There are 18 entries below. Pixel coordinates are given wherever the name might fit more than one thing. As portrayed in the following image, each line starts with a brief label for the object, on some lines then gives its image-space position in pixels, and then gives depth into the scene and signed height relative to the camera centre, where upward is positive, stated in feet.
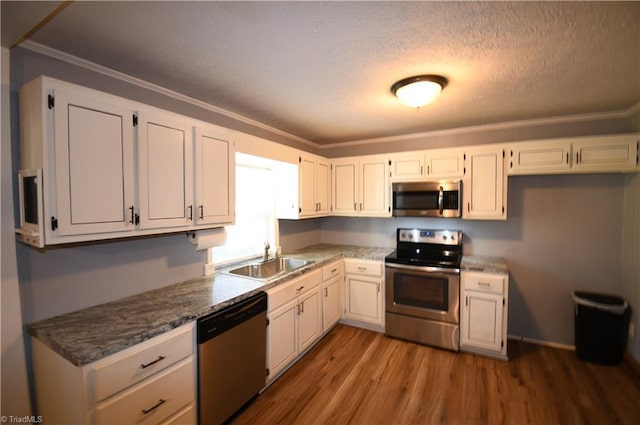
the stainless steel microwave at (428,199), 10.19 +0.28
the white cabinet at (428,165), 10.27 +1.58
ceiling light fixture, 6.56 +2.83
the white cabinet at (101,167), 4.48 +0.73
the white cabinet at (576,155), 8.41 +1.63
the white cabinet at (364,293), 10.94 -3.49
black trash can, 8.57 -3.77
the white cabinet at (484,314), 9.03 -3.53
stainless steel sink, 9.14 -2.15
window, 9.32 -0.27
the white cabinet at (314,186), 10.80 +0.84
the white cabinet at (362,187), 11.62 +0.85
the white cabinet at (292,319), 7.76 -3.50
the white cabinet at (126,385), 4.25 -3.01
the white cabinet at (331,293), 10.37 -3.39
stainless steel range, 9.59 -3.16
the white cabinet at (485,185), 9.71 +0.75
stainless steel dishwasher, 5.84 -3.49
